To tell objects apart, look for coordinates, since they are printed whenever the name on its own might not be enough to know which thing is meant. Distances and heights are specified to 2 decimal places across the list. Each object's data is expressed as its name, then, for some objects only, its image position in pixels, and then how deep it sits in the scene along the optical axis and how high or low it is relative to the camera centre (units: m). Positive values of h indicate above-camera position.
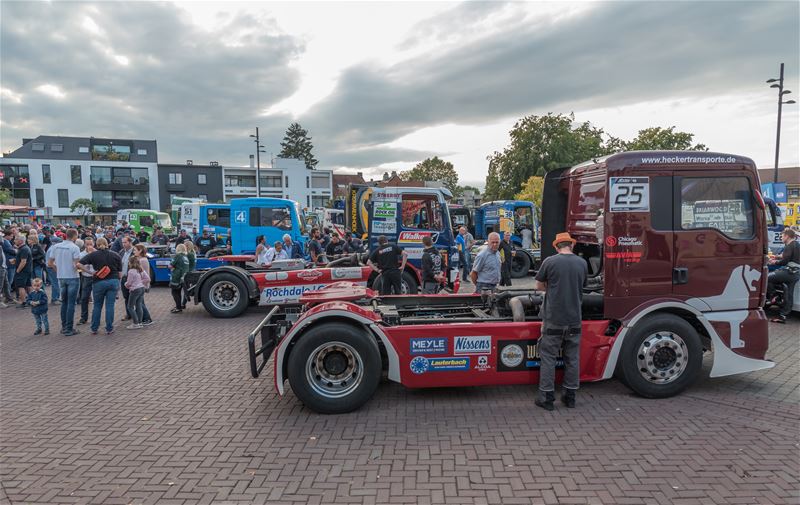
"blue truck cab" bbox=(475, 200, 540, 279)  20.00 +0.44
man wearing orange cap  4.72 -0.91
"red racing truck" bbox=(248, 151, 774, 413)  4.89 -1.04
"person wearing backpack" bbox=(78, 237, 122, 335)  8.28 -0.72
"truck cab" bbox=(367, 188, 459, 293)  10.45 +0.29
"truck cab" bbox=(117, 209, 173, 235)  33.19 +1.32
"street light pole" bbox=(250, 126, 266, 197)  29.41 +5.91
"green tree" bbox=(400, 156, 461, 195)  77.94 +10.27
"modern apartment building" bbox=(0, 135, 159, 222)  56.09 +8.39
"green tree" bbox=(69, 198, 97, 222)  51.75 +3.64
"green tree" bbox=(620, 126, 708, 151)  41.38 +8.02
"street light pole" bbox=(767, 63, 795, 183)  18.50 +5.33
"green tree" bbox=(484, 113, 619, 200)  46.25 +8.26
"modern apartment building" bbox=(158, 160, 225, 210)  61.97 +7.58
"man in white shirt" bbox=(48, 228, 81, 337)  8.51 -0.70
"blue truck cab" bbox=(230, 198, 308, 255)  13.55 +0.41
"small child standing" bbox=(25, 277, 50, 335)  8.25 -1.22
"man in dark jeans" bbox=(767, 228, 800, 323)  8.59 -0.88
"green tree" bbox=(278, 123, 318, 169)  88.06 +17.02
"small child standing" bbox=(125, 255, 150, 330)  8.82 -1.00
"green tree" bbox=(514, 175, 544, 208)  37.06 +3.19
